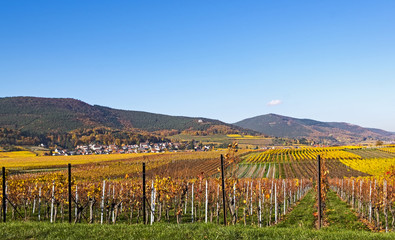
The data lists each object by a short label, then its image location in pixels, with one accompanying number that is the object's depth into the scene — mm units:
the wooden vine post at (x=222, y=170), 10248
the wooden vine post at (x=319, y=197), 10016
